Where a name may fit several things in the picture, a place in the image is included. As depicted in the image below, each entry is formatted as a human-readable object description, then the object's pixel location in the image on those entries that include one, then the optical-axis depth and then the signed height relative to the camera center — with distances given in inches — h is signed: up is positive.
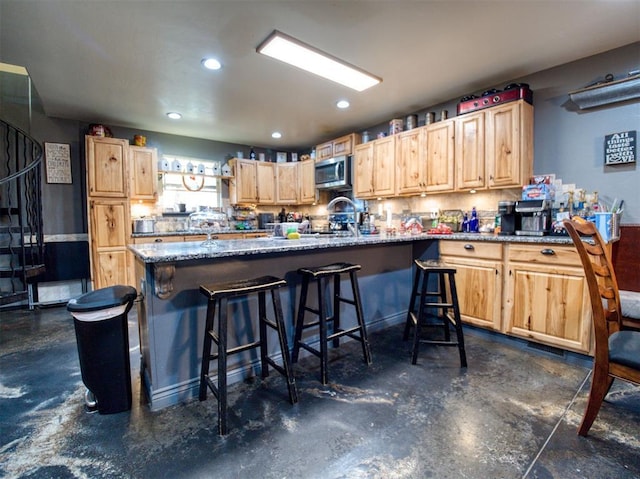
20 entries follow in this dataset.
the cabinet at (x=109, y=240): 152.9 -5.7
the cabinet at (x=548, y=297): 88.3 -23.7
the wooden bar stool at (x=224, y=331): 61.2 -23.6
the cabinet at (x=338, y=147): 181.9 +48.5
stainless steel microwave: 181.8 +31.5
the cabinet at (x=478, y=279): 105.6 -20.8
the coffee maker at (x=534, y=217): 102.3 +1.1
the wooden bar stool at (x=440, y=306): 88.4 -26.4
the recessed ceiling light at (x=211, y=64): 104.3 +56.8
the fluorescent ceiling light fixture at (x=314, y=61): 93.7 +55.9
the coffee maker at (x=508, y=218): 111.2 +0.9
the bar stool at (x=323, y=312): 79.0 -24.0
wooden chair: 54.2 -23.2
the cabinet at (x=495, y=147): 113.4 +28.9
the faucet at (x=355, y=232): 122.2 -3.4
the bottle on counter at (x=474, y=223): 132.9 -0.7
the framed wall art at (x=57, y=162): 158.7 +35.6
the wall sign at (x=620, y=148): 96.2 +22.6
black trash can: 64.3 -25.3
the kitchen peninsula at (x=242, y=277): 69.8 -16.9
